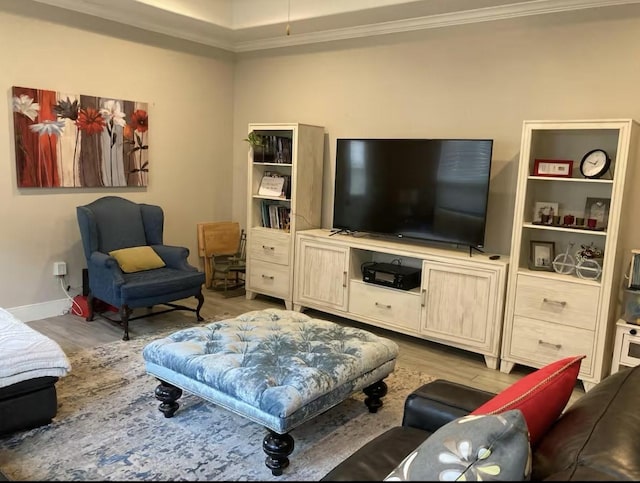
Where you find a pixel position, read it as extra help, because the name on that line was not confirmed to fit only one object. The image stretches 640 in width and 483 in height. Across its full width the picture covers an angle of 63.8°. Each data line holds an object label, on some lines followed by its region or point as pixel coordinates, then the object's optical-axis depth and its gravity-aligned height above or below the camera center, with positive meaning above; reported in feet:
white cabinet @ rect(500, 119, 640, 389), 10.60 -1.57
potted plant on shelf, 16.43 +0.51
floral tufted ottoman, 7.53 -3.24
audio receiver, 13.47 -2.84
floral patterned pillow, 3.43 -1.95
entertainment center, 12.14 -3.18
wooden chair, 18.07 -3.27
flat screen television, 12.66 -0.52
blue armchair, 12.98 -2.79
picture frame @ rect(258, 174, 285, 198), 16.55 -0.74
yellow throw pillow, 13.92 -2.74
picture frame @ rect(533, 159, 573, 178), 11.34 +0.13
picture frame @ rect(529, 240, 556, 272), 12.05 -1.92
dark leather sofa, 3.77 -2.19
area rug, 7.57 -4.52
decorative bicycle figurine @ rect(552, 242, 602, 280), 11.35 -2.00
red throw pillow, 4.41 -1.96
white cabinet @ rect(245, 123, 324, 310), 15.81 -1.15
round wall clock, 10.99 +0.25
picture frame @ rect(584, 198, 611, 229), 11.46 -0.79
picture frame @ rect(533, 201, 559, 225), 11.80 -0.89
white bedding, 8.09 -3.25
